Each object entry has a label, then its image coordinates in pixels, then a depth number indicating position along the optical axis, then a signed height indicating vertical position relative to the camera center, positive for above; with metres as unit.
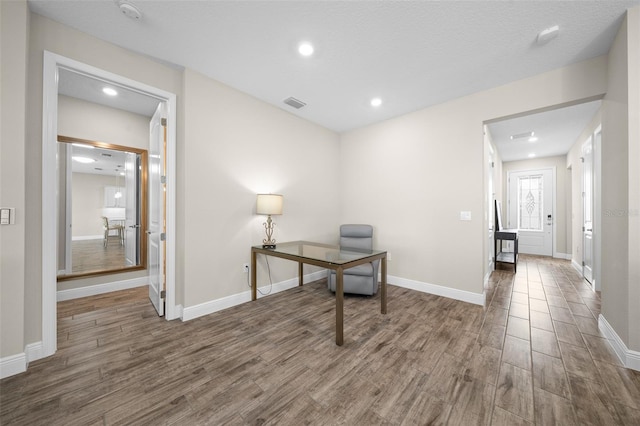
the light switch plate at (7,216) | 1.69 -0.03
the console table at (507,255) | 4.81 -0.73
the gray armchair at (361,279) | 3.29 -0.93
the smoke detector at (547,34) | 2.01 +1.57
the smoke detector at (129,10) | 1.82 +1.60
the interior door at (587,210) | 3.84 +0.08
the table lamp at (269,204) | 3.05 +0.12
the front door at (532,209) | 6.36 +0.15
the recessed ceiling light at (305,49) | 2.22 +1.59
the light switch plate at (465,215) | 3.20 -0.01
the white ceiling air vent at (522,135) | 4.52 +1.55
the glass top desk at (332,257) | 2.20 -0.47
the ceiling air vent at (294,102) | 3.32 +1.60
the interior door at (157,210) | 2.72 +0.03
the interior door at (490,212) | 4.23 +0.04
